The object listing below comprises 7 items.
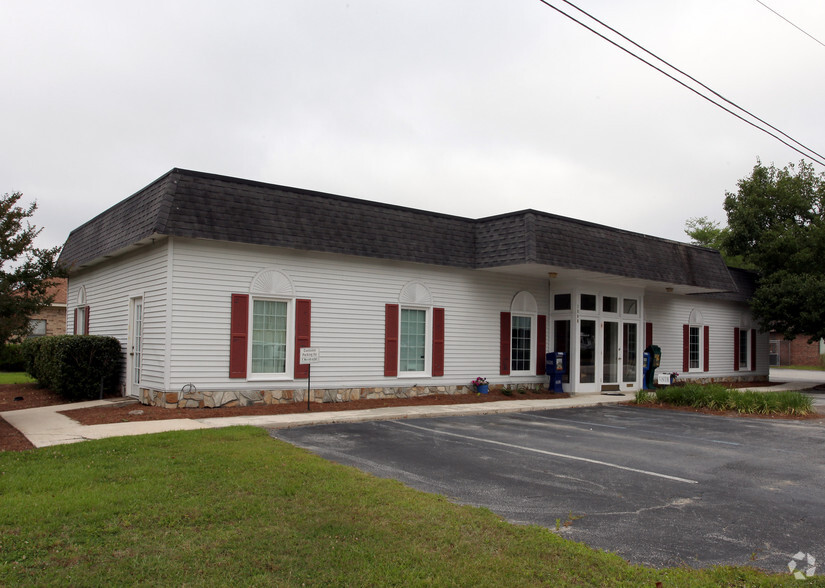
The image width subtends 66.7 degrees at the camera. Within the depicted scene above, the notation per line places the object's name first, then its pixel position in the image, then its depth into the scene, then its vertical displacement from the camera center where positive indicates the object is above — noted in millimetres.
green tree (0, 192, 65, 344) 10000 +765
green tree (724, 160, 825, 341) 22516 +3519
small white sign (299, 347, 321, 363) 12383 -563
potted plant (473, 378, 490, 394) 16453 -1462
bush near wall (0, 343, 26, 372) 25719 -1679
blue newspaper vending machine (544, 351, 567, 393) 17688 -1048
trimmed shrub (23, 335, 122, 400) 13430 -921
